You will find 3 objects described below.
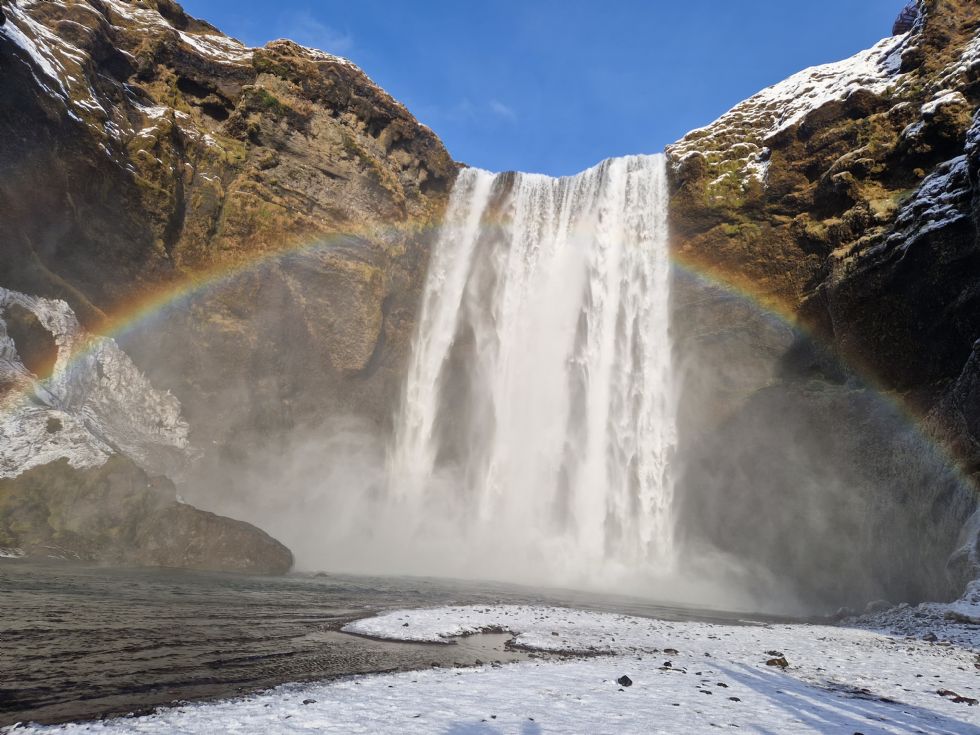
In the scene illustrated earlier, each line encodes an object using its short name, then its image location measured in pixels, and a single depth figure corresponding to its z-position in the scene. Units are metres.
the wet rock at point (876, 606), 20.89
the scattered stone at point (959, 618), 15.90
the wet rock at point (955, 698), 7.76
